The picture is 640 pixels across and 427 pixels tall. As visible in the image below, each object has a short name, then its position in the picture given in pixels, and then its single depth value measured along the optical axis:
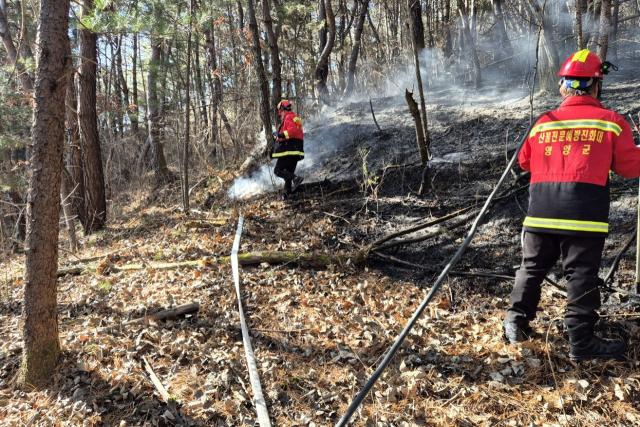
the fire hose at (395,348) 1.92
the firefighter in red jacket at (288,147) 7.81
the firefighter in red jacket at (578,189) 2.77
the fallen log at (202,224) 7.09
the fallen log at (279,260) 5.18
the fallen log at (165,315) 3.97
